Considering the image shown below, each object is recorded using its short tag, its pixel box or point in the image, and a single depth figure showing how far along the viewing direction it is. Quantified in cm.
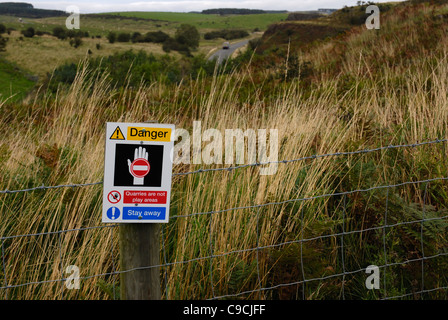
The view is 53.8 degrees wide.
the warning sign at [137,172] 189
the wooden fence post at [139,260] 195
